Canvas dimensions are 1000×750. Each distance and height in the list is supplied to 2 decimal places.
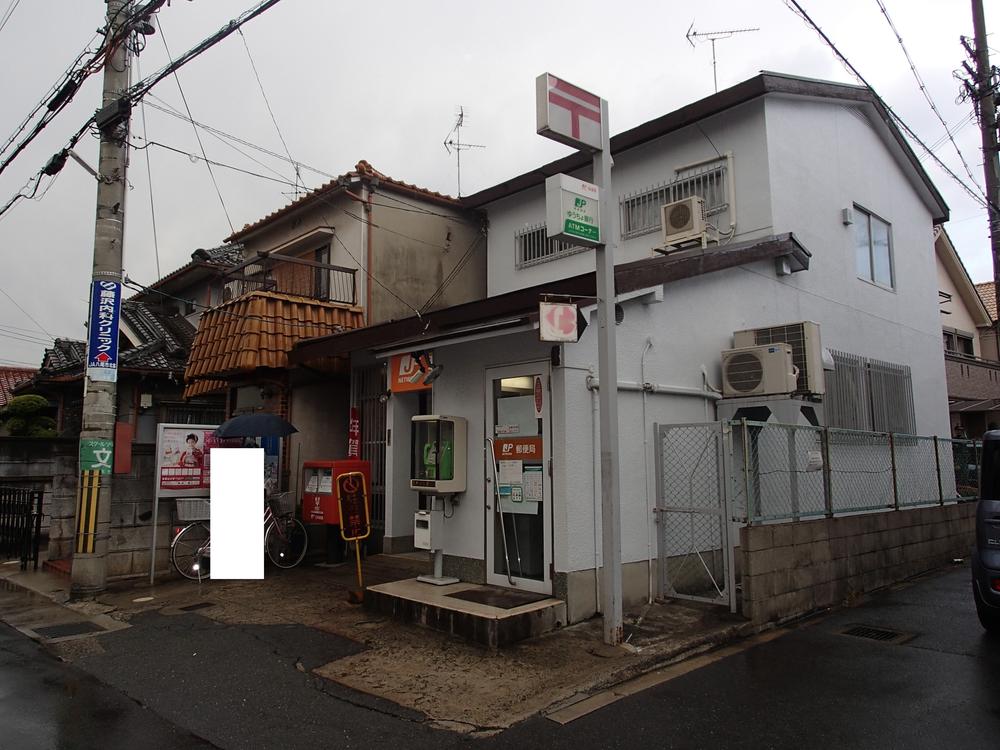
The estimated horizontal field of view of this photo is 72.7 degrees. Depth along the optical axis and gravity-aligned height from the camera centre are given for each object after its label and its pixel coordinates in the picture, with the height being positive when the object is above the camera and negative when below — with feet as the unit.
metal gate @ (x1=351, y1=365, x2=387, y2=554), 34.73 +1.74
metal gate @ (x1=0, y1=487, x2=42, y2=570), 35.24 -3.21
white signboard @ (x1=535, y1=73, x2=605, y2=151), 19.24 +10.02
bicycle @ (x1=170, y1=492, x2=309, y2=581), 31.07 -3.90
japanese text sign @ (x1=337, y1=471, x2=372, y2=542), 26.99 -1.89
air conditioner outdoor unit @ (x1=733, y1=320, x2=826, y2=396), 28.37 +4.64
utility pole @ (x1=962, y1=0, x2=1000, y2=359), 47.67 +24.05
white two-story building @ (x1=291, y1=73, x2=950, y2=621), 22.86 +6.01
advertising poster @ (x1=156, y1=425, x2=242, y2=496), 31.24 +0.16
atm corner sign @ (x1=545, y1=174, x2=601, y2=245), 19.21 +7.04
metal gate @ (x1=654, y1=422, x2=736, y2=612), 24.72 -1.99
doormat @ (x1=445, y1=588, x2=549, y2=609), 21.45 -4.58
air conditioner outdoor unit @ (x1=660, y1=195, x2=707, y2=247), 32.19 +11.18
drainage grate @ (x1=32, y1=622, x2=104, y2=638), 22.67 -5.62
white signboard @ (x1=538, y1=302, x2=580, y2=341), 18.95 +3.79
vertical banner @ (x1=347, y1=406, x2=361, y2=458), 35.84 +1.21
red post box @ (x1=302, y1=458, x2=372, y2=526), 32.35 -1.32
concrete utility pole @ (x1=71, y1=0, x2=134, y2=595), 27.37 +8.66
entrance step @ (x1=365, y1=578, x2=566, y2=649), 19.80 -4.69
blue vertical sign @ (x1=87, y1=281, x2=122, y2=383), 27.89 +5.29
